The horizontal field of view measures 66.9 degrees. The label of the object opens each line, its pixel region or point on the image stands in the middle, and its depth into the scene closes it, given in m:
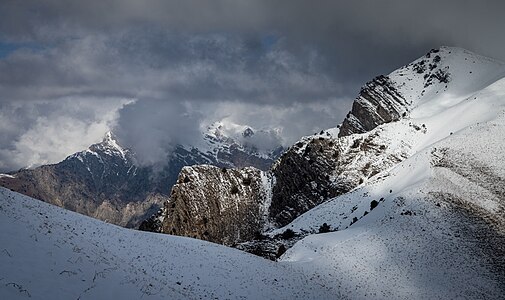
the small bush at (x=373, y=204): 65.83
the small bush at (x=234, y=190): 132.75
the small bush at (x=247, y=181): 136.50
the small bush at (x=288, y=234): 73.75
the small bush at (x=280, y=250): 59.86
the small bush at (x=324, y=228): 71.90
